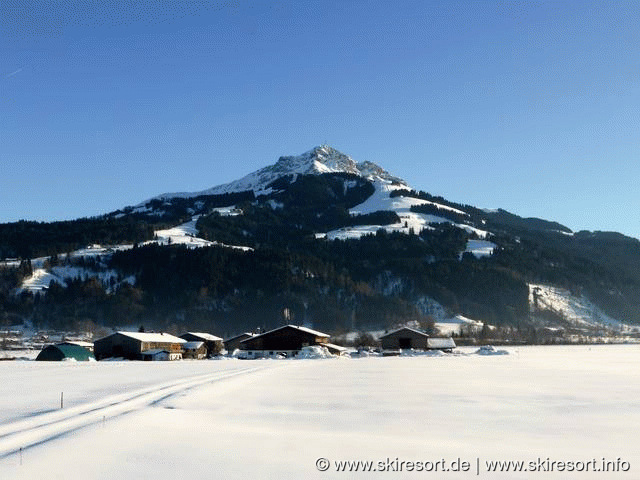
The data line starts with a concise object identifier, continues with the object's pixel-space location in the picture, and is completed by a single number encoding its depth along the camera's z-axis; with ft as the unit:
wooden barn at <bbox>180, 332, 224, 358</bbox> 433.89
